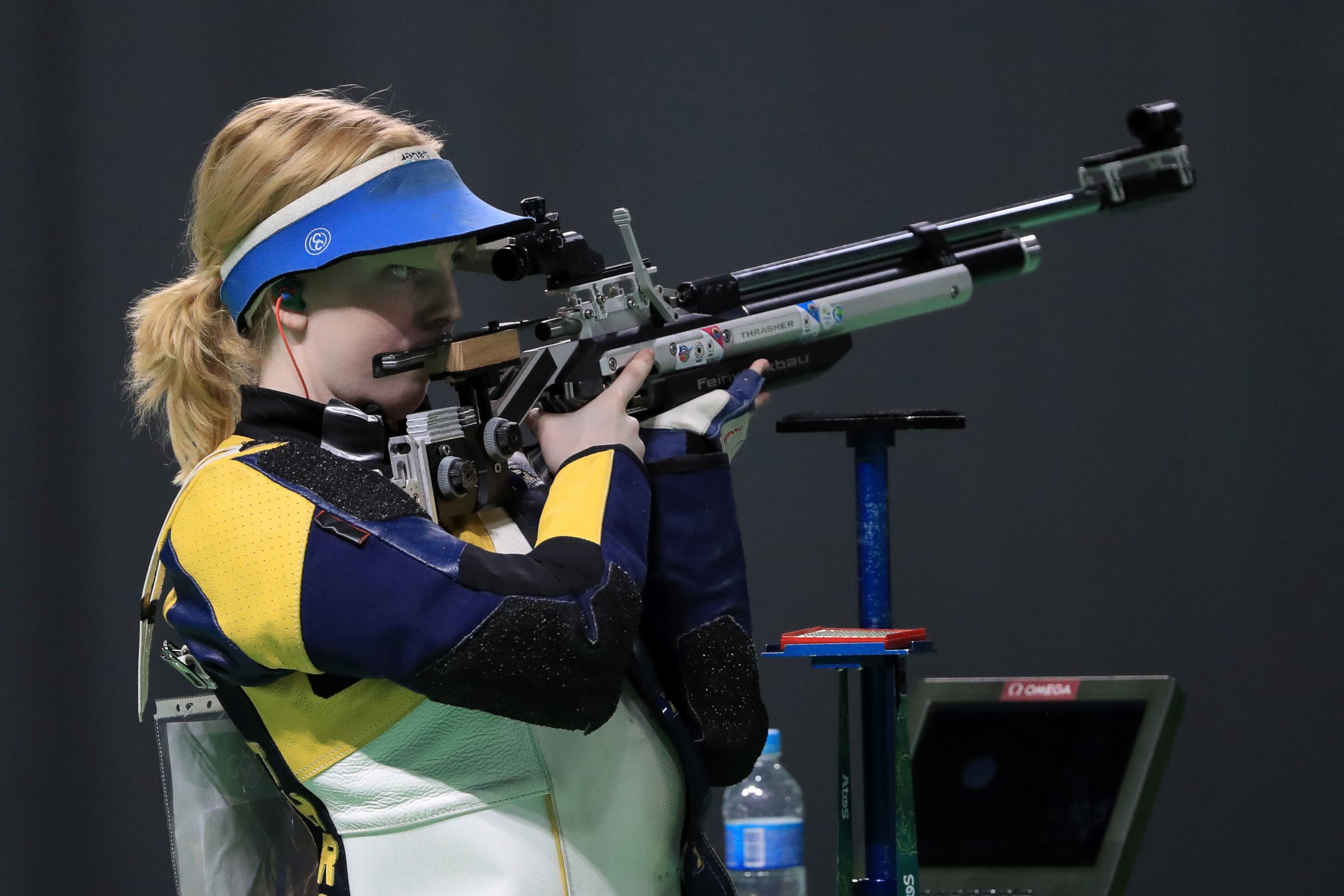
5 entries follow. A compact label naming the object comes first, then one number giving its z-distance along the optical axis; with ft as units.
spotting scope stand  30.60
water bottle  32.44
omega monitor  31.16
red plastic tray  30.55
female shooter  29.59
